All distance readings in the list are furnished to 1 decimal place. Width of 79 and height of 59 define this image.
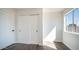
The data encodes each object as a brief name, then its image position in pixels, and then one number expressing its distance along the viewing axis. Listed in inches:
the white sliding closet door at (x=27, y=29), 92.0
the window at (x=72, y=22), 66.7
